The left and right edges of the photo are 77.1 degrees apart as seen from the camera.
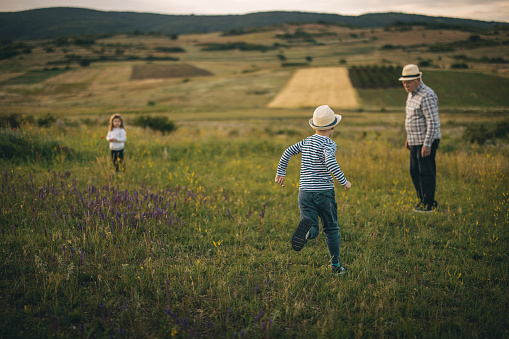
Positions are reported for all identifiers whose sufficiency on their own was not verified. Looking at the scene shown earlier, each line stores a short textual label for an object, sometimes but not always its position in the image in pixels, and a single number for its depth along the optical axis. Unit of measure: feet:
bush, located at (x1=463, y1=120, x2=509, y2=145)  52.19
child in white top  27.35
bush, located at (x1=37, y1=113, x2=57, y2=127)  61.72
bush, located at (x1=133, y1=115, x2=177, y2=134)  67.62
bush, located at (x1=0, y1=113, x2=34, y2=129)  51.88
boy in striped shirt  12.66
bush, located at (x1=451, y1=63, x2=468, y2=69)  144.77
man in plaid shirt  19.57
